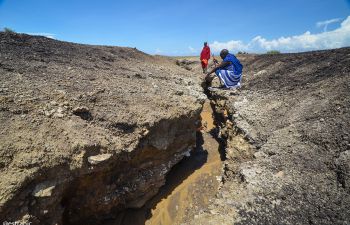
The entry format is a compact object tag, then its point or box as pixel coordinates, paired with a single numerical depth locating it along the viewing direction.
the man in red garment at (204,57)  10.89
